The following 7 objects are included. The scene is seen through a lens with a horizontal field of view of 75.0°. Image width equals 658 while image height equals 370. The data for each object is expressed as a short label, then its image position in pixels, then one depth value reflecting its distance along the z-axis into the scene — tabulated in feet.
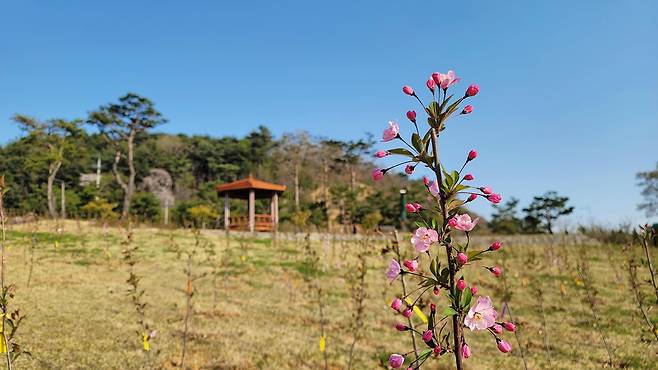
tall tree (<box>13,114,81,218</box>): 87.61
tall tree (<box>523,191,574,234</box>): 79.97
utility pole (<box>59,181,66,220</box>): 87.51
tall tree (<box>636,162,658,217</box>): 97.71
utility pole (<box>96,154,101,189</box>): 112.63
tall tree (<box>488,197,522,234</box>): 85.05
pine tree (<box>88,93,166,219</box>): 104.37
